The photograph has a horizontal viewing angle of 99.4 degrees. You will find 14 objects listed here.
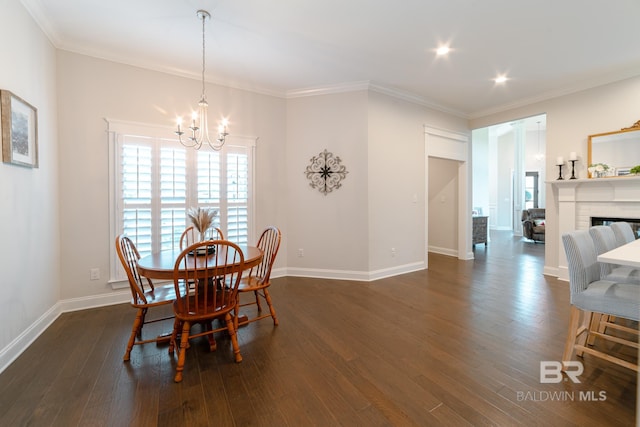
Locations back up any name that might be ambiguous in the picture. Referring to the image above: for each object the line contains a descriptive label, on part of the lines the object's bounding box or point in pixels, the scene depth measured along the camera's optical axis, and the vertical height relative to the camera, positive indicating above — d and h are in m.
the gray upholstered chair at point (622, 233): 2.48 -0.20
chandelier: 3.45 +0.96
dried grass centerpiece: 2.45 -0.06
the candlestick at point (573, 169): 3.98 +0.62
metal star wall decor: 4.09 +0.60
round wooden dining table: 1.95 -0.40
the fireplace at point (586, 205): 3.53 +0.08
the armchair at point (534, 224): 7.06 -0.34
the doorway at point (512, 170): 9.17 +1.42
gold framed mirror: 3.54 +0.79
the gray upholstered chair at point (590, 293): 1.63 -0.52
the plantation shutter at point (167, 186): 3.17 +0.33
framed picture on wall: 2.01 +0.66
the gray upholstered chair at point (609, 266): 2.07 -0.47
